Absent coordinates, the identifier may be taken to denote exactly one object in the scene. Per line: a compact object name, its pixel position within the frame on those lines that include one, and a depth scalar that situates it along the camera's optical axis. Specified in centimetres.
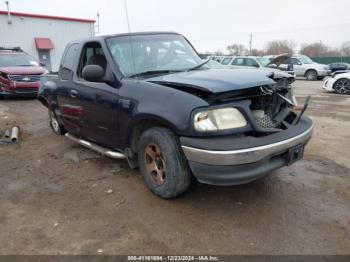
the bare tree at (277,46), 6086
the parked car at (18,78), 1123
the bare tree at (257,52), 6133
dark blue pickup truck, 298
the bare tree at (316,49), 6662
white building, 2300
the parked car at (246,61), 1790
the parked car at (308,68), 2205
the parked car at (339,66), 2657
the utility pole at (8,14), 2217
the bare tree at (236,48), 7044
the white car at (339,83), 1345
